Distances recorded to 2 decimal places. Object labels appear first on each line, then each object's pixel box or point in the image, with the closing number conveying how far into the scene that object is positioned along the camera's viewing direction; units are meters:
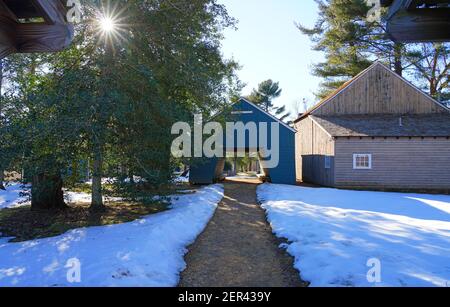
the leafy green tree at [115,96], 9.20
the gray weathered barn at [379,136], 20.66
